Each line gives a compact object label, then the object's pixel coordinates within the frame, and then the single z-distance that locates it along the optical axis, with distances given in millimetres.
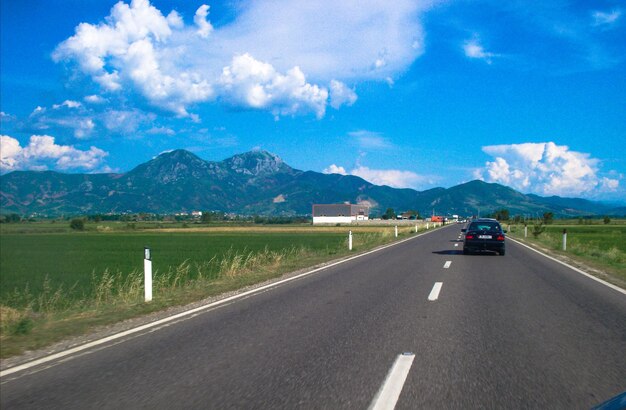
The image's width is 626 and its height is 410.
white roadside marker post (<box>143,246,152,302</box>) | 10758
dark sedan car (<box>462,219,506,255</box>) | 22531
